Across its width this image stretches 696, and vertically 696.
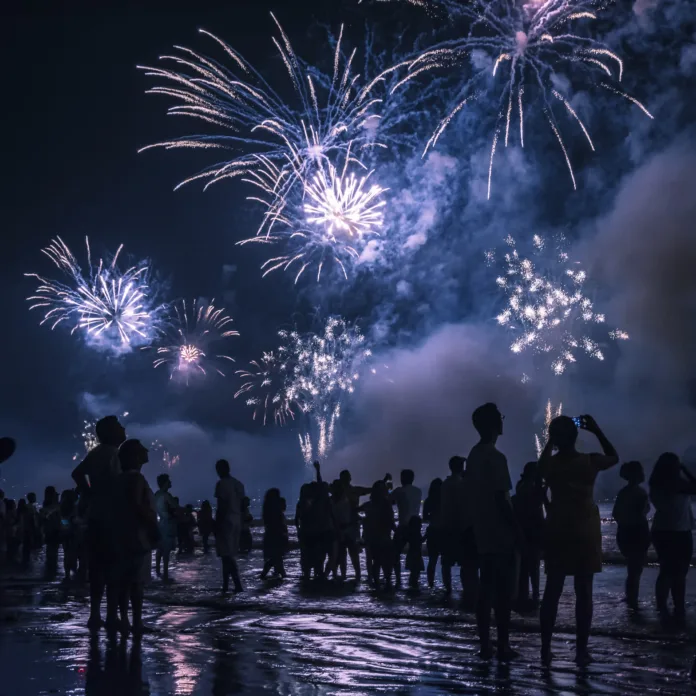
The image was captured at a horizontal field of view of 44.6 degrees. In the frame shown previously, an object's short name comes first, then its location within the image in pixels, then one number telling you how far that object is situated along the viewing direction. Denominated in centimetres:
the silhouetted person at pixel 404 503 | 1431
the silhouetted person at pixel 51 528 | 1694
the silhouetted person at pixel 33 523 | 2208
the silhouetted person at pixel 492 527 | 719
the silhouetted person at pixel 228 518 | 1320
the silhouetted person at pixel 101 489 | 836
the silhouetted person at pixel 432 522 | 1268
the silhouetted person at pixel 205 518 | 2331
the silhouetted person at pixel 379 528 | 1423
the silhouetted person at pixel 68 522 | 1631
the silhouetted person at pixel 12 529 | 1811
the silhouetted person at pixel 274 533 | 1622
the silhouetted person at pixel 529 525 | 995
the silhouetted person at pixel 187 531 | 2444
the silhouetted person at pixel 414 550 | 1439
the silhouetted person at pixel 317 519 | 1496
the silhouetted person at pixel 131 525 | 830
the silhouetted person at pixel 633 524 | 1084
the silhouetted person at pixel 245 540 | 2355
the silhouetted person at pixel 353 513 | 1544
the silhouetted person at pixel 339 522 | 1523
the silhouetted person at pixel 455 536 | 1038
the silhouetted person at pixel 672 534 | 977
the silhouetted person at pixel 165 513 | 1612
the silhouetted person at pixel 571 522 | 698
